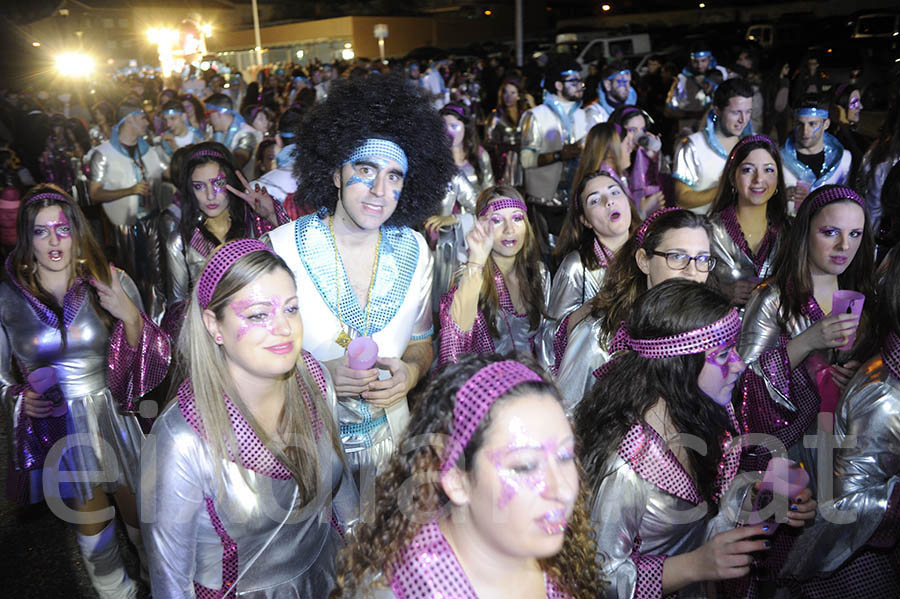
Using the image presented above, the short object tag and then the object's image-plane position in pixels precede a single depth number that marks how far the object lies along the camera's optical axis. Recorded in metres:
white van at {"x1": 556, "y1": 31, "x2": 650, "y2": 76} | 19.97
